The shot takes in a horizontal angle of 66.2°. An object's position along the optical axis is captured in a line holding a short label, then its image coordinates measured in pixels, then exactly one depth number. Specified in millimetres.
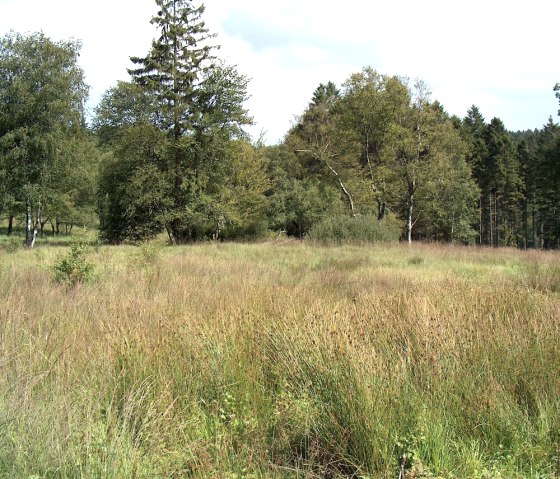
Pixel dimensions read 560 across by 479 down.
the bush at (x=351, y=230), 21781
